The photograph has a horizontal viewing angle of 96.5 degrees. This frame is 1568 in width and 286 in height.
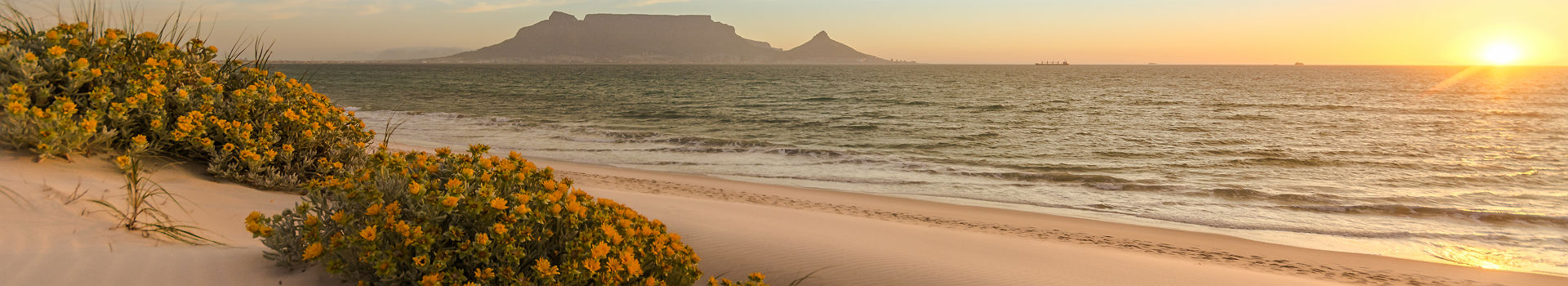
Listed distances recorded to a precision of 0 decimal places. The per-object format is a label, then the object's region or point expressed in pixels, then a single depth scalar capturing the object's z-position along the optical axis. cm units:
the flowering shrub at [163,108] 422
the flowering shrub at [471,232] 246
